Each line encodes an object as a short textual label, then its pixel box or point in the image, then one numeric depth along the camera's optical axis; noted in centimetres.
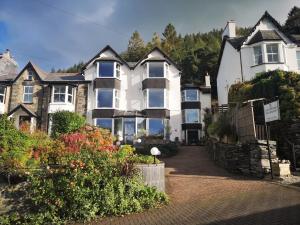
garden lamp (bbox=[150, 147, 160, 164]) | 1213
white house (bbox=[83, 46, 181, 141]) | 3159
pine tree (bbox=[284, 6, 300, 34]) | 3567
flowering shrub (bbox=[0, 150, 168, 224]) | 988
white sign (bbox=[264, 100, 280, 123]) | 1409
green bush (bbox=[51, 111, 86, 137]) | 2334
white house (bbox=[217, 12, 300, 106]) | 2808
